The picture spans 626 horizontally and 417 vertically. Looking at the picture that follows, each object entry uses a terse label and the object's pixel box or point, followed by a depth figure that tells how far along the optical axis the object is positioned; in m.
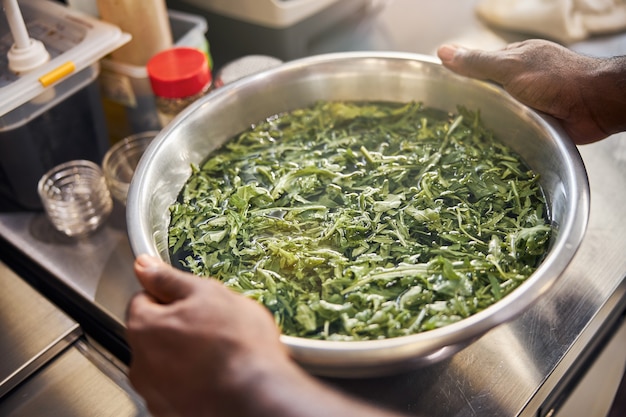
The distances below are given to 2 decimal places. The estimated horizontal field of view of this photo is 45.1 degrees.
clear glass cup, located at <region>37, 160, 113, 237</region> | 0.69
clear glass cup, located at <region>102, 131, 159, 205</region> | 0.71
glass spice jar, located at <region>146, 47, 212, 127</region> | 0.70
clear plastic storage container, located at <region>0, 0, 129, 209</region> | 0.67
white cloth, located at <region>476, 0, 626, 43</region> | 0.90
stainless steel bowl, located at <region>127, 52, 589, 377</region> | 0.46
